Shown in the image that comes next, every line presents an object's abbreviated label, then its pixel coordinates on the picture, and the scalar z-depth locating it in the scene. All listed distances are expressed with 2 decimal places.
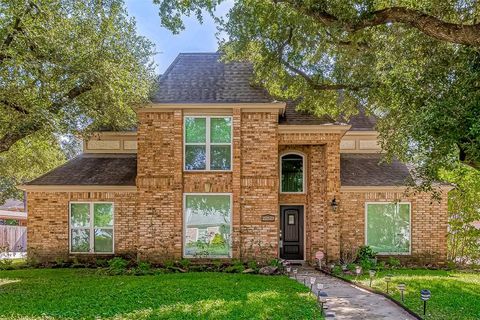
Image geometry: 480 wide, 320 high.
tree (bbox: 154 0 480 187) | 7.60
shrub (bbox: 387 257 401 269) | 14.04
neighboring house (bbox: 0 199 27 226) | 27.03
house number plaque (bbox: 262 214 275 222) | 13.28
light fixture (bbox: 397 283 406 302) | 8.08
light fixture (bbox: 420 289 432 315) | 7.09
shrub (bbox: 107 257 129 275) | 12.33
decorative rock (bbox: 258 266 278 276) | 12.19
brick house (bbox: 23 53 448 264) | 13.34
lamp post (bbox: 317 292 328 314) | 7.33
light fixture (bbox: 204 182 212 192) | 13.42
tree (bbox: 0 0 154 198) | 8.91
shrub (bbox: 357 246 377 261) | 14.14
